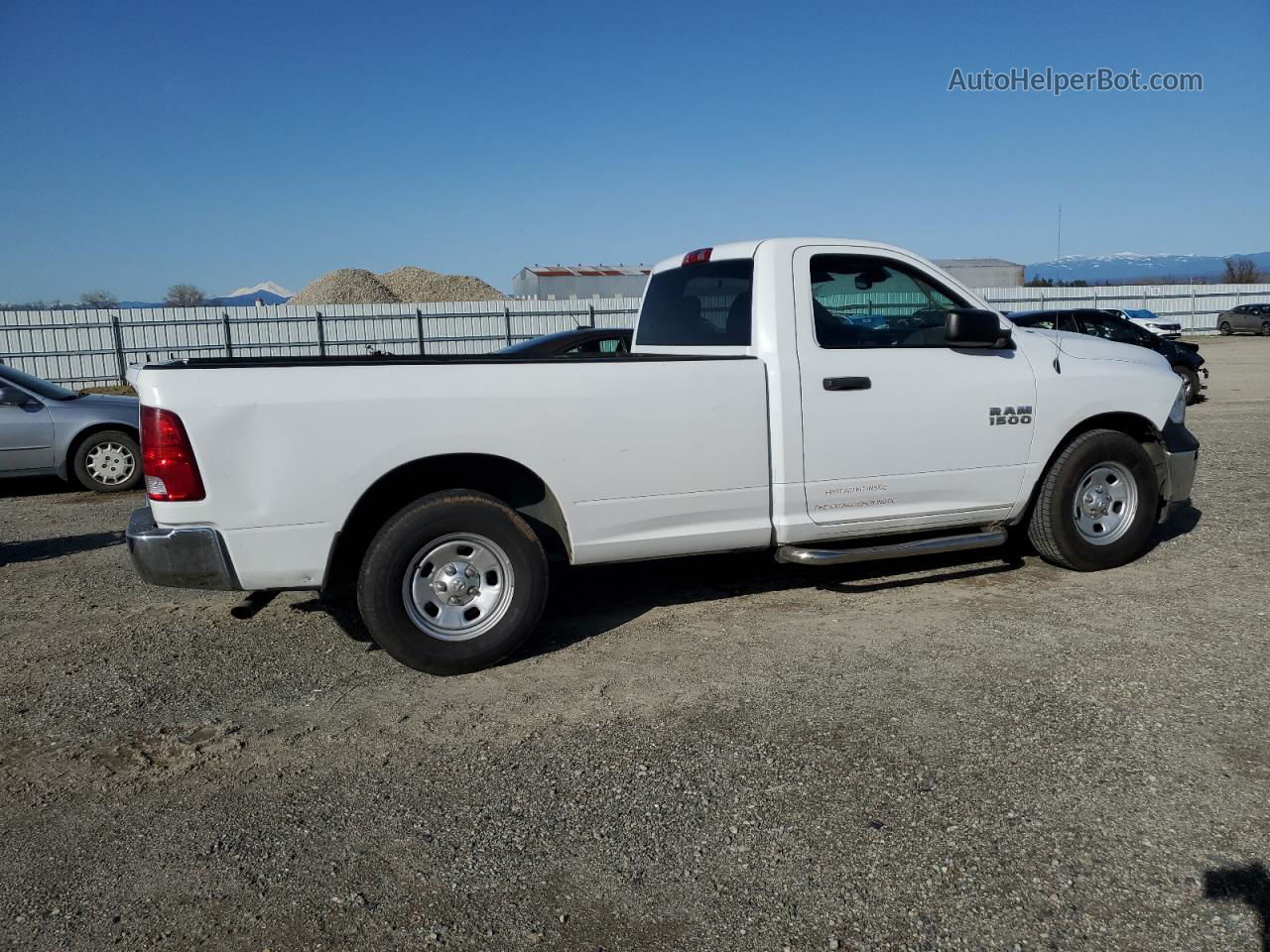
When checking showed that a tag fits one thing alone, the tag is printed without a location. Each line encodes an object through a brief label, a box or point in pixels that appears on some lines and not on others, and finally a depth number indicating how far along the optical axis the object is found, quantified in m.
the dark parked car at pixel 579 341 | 8.85
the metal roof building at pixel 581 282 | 51.41
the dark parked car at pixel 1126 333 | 14.84
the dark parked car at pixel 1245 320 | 38.91
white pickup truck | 4.24
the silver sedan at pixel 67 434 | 9.64
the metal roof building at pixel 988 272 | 51.09
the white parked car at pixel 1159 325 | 24.61
